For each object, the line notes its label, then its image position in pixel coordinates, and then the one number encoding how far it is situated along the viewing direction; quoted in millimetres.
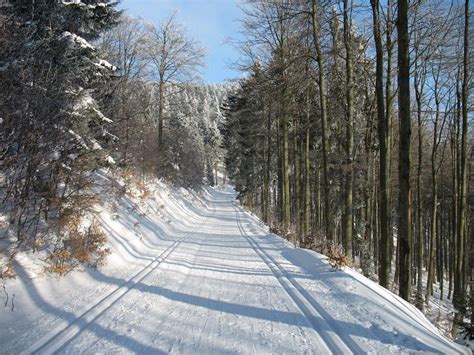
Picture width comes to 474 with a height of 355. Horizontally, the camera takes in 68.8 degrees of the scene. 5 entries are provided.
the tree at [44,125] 6391
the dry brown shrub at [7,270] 5586
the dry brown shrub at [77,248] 6809
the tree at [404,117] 8148
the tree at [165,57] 24219
